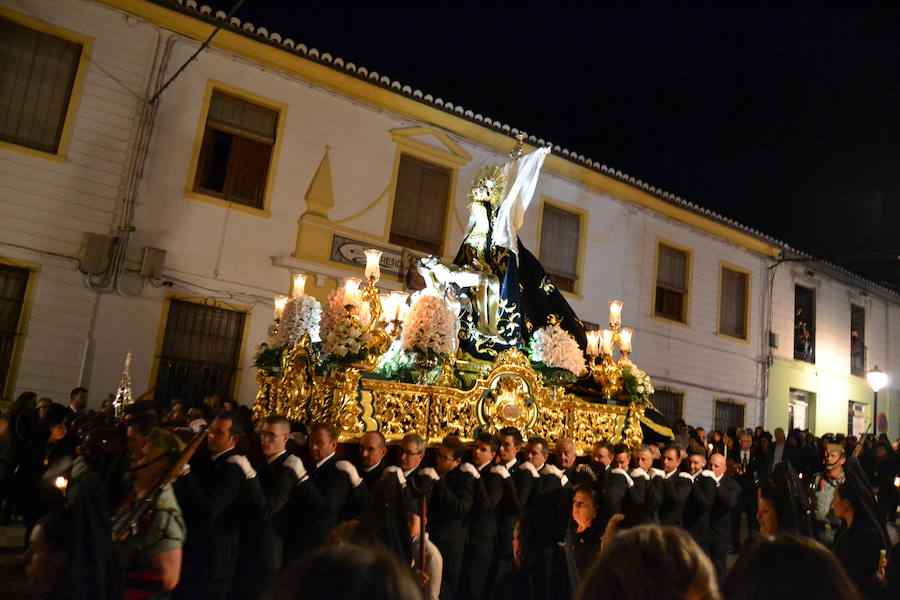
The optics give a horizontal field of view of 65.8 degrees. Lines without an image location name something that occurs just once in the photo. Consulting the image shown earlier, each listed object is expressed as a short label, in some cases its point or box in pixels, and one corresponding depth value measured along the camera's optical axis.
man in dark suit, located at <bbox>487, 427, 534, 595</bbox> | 6.36
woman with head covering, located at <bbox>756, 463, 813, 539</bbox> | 4.59
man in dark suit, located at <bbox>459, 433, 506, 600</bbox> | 6.21
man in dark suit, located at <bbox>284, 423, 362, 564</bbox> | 5.20
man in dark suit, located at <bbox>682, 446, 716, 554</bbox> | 7.37
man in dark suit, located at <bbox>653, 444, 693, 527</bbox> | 7.25
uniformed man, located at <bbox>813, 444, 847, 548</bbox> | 7.12
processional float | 6.70
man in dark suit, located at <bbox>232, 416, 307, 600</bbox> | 5.07
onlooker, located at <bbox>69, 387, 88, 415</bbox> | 8.94
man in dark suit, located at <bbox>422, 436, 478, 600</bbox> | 5.76
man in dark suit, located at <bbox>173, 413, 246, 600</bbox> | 4.79
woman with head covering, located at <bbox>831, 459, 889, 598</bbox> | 4.54
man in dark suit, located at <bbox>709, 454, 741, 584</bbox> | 7.59
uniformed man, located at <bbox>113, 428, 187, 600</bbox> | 3.35
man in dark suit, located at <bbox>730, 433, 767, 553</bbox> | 10.63
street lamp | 13.23
